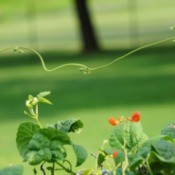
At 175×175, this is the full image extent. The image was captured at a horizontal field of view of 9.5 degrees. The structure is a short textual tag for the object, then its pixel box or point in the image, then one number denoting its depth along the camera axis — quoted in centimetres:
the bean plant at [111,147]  281
